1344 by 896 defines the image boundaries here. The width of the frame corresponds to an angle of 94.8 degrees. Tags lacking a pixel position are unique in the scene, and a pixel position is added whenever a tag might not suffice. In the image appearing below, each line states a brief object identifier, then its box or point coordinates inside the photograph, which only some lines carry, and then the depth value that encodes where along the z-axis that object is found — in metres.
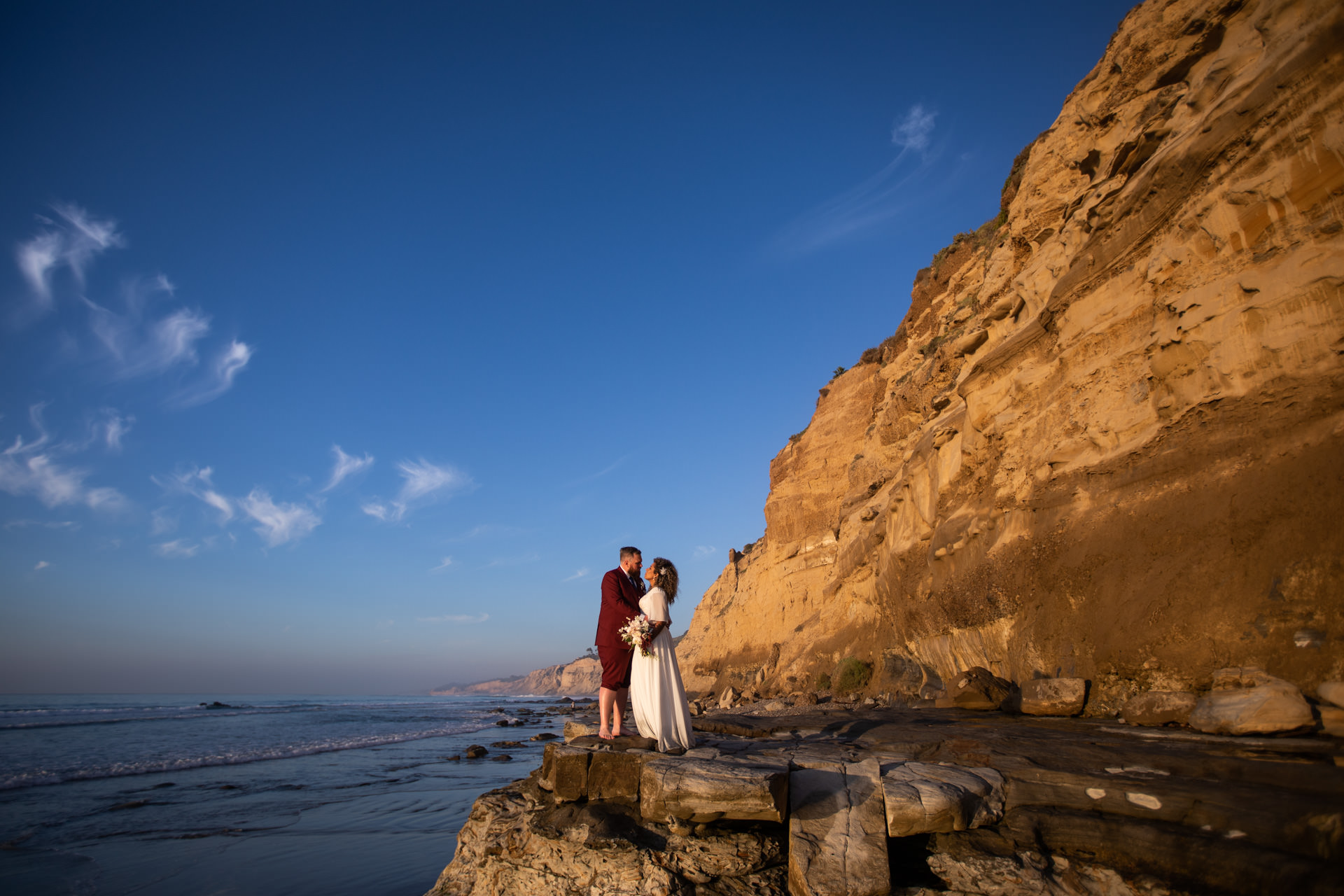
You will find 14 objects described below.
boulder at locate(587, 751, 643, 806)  5.32
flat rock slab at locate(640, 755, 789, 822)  4.57
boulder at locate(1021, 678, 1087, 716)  8.37
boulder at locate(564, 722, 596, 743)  6.83
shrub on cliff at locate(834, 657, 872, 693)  17.56
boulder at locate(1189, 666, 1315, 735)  5.21
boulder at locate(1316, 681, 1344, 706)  5.23
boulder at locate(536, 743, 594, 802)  5.35
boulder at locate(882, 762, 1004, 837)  4.55
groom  6.31
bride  5.94
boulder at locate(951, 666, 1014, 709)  10.32
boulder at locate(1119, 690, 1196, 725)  6.59
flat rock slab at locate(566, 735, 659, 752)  5.81
